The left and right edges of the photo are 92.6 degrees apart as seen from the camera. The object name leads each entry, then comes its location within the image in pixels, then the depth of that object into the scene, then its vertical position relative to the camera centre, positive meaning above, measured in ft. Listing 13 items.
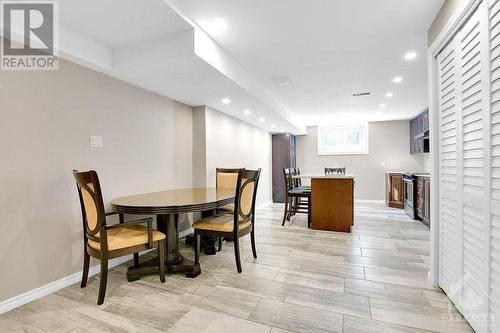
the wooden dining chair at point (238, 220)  8.04 -1.93
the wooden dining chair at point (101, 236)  6.21 -2.00
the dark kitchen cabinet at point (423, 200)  13.28 -2.00
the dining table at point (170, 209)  6.84 -1.23
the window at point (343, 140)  23.01 +2.65
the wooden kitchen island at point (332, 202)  12.89 -1.99
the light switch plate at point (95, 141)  8.21 +0.88
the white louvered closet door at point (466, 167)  4.52 -0.02
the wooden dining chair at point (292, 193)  14.23 -1.62
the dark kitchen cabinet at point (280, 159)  22.85 +0.71
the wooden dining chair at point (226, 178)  11.91 -0.59
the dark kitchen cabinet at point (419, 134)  17.19 +2.45
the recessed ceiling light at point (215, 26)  7.04 +4.27
